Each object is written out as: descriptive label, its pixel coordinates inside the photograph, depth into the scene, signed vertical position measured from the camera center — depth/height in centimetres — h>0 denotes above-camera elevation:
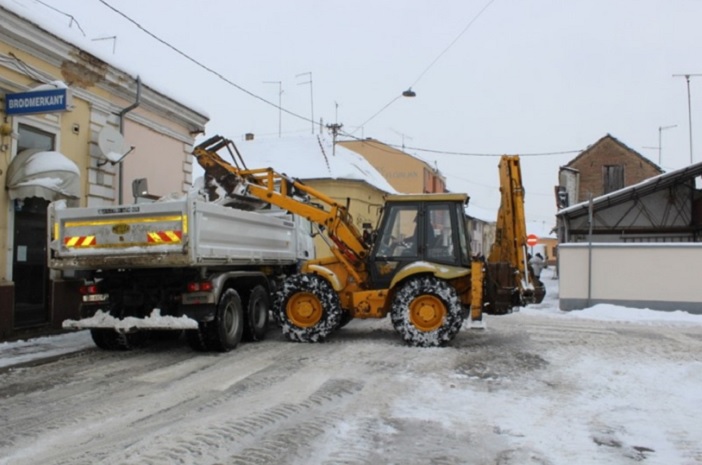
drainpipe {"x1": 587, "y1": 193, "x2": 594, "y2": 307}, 1479 -35
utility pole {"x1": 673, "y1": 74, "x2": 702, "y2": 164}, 2781 +804
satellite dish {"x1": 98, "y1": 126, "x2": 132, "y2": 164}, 1198 +229
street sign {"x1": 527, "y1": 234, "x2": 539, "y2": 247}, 2349 +72
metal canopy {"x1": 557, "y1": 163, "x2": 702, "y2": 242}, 2227 +169
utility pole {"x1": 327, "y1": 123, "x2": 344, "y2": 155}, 3291 +711
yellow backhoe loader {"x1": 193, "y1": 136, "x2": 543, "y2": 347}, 915 -22
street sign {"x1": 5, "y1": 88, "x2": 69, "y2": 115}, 957 +251
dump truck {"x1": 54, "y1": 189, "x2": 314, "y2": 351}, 786 -12
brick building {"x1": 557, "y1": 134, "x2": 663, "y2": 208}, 3634 +555
